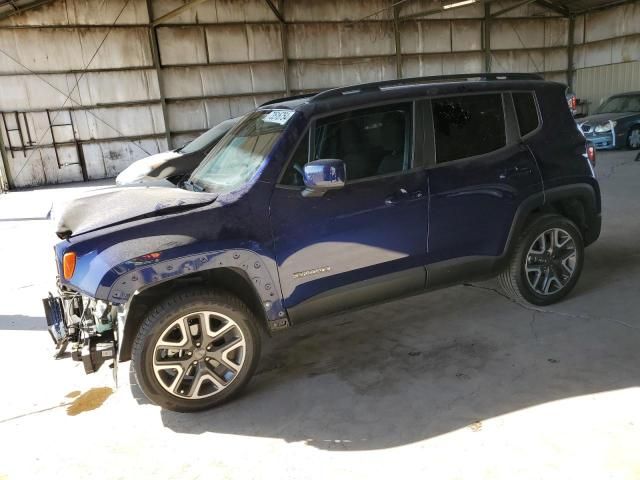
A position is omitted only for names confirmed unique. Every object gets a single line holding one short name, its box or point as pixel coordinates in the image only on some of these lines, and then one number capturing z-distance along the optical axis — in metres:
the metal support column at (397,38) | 18.77
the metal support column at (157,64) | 15.89
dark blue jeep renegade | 2.94
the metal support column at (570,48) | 21.58
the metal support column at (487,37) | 20.06
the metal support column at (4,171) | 15.01
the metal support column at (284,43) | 17.36
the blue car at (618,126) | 13.14
